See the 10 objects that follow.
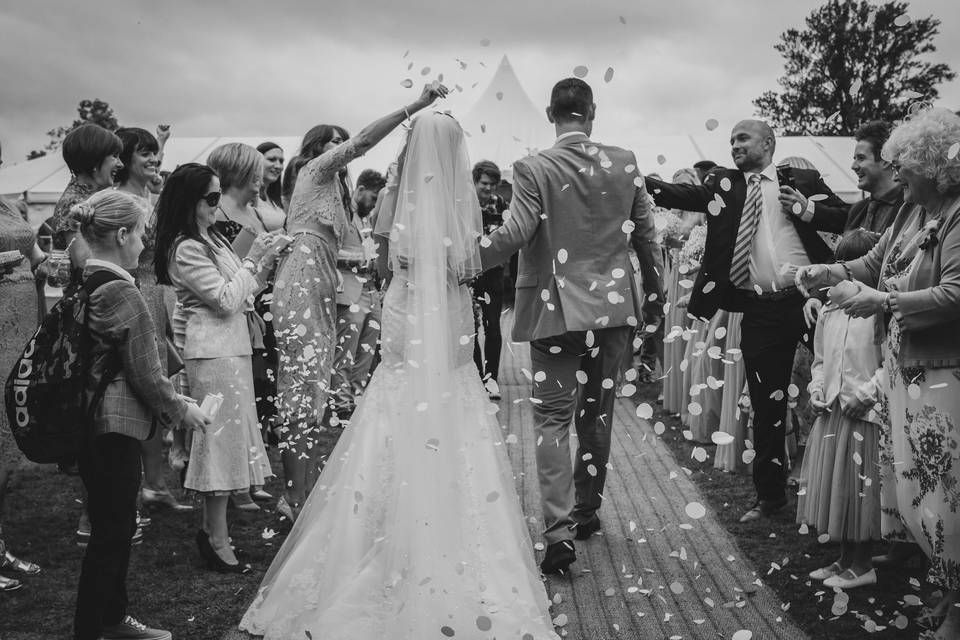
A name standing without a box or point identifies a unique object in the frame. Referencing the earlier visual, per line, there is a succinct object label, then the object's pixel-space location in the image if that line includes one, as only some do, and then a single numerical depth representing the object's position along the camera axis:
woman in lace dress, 4.57
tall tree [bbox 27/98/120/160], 47.86
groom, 4.07
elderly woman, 2.86
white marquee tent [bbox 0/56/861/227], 13.84
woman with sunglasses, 3.78
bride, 3.06
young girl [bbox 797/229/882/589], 3.70
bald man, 4.74
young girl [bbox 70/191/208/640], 2.94
